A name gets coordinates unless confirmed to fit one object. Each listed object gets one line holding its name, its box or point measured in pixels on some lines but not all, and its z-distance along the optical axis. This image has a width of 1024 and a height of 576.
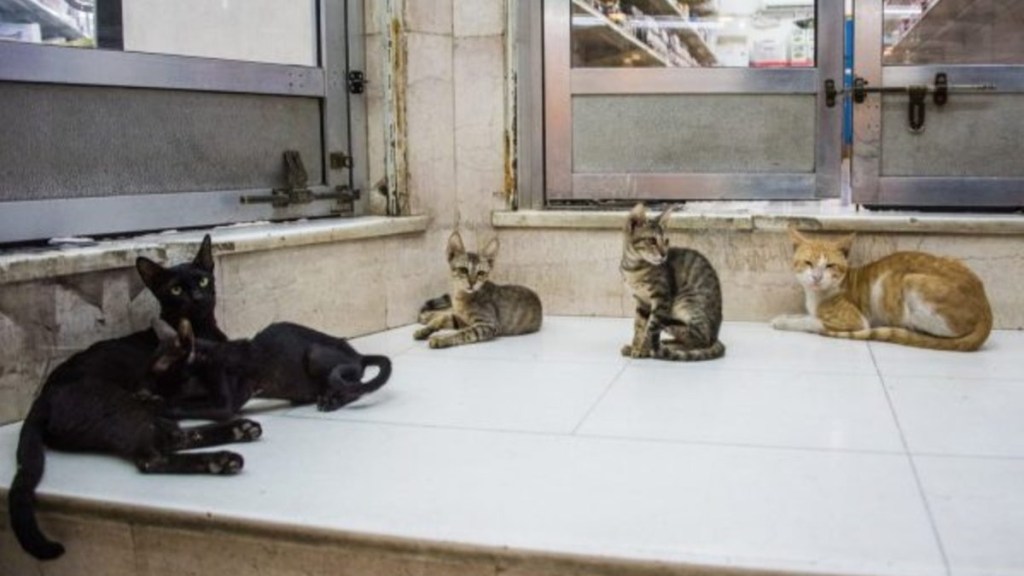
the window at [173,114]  3.23
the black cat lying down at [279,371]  2.86
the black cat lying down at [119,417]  2.36
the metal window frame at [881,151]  4.39
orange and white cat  3.76
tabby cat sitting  3.72
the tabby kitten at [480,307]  4.00
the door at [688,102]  4.60
